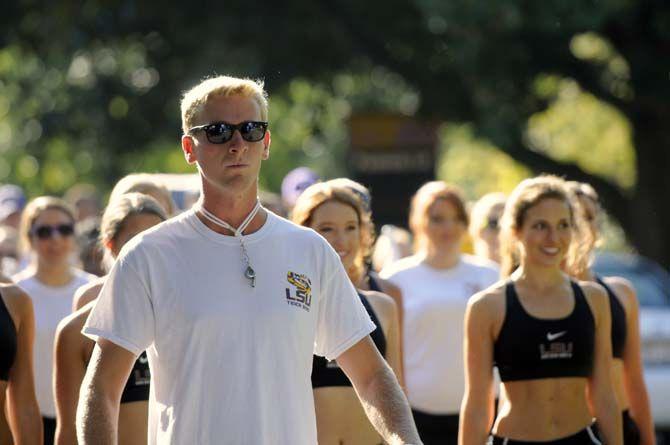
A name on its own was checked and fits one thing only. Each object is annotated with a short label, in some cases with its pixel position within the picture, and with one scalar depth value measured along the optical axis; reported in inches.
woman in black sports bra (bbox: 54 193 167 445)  522.0
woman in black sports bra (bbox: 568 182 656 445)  655.8
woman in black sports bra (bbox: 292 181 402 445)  568.1
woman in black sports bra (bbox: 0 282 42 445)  546.9
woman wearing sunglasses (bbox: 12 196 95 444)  726.5
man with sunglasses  378.3
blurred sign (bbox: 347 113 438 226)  1333.7
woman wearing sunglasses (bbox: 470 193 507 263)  885.8
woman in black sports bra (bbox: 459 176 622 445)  586.6
